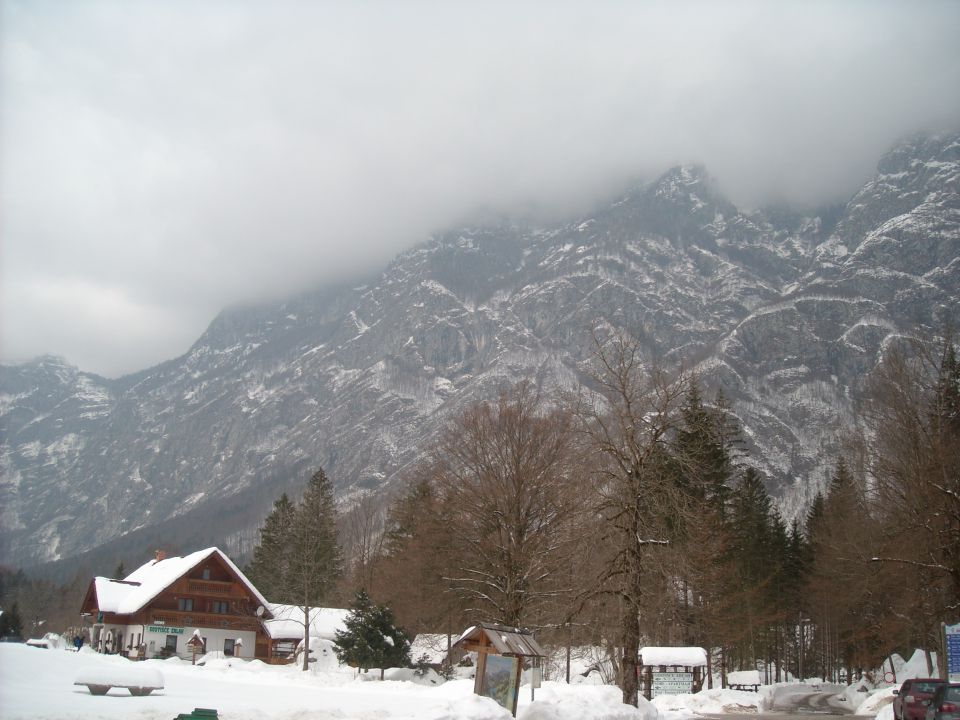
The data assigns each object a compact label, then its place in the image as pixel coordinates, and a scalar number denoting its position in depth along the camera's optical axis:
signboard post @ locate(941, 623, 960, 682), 25.86
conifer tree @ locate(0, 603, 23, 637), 67.78
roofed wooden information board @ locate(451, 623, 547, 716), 19.35
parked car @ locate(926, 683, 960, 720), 19.94
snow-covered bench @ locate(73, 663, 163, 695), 23.92
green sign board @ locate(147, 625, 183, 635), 62.88
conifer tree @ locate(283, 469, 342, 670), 59.16
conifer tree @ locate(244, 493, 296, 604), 75.44
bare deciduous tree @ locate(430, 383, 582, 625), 32.41
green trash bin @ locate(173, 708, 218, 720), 14.04
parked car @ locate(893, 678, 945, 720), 23.61
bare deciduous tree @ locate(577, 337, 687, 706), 24.22
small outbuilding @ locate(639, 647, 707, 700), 37.84
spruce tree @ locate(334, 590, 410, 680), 42.12
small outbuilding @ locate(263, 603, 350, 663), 65.31
